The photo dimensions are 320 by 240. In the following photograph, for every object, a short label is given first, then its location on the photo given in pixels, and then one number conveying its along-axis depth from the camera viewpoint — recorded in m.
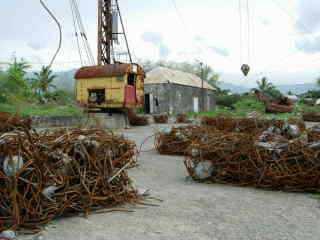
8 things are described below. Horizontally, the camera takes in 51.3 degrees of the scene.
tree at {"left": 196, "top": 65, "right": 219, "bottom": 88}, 65.14
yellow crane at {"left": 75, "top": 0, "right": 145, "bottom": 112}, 15.46
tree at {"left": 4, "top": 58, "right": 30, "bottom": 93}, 14.78
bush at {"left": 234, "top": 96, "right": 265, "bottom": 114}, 23.65
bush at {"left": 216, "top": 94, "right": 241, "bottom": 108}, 42.42
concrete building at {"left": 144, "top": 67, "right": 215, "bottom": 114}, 29.33
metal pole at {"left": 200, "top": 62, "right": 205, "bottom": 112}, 35.44
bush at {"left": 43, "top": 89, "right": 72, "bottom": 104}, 20.26
